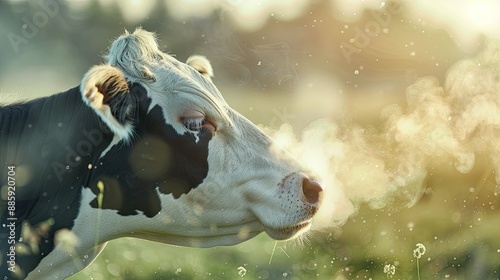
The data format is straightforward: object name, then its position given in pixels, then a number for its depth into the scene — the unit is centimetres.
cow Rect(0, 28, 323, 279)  665
